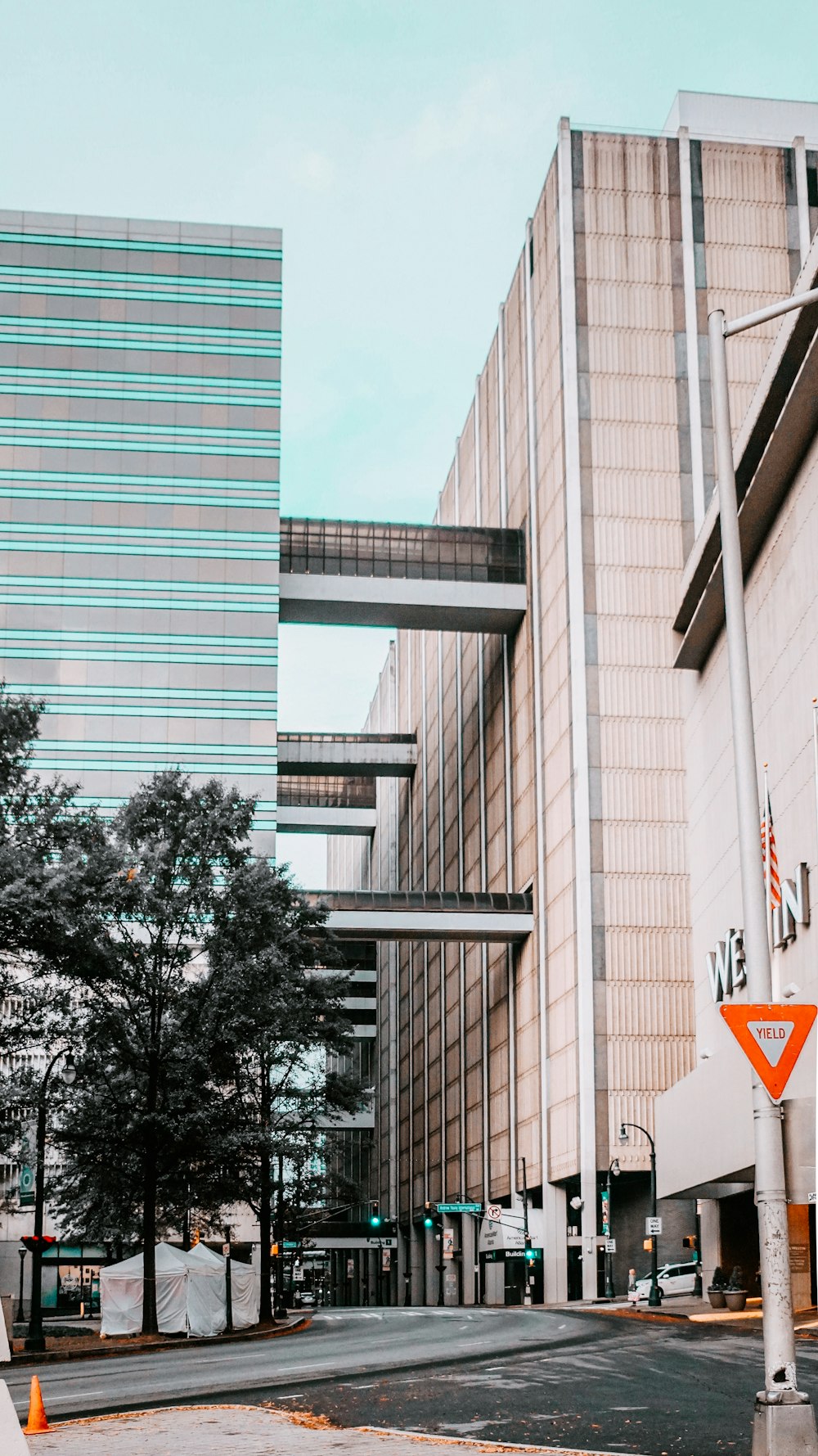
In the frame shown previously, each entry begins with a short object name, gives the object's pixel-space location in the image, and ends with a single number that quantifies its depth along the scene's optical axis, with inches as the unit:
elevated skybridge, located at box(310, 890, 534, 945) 2994.6
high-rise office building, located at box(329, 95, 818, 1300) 2652.6
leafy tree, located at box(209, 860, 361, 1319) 1914.4
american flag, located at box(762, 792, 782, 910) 1310.3
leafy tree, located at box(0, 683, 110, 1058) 1419.8
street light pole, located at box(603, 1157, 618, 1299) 2474.2
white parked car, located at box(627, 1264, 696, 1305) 2464.3
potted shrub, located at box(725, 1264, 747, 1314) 1867.6
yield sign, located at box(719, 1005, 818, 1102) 463.2
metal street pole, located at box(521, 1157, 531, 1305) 2842.0
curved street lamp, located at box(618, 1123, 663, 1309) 2098.9
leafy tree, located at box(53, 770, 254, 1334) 1802.4
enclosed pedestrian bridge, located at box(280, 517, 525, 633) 3174.2
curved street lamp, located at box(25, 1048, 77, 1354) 1536.7
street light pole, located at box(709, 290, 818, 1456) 441.1
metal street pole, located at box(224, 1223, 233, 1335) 1850.4
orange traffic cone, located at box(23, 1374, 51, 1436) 688.4
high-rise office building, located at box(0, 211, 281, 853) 3516.2
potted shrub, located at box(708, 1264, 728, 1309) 1951.3
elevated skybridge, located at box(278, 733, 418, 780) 4338.1
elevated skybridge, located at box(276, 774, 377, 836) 5177.2
